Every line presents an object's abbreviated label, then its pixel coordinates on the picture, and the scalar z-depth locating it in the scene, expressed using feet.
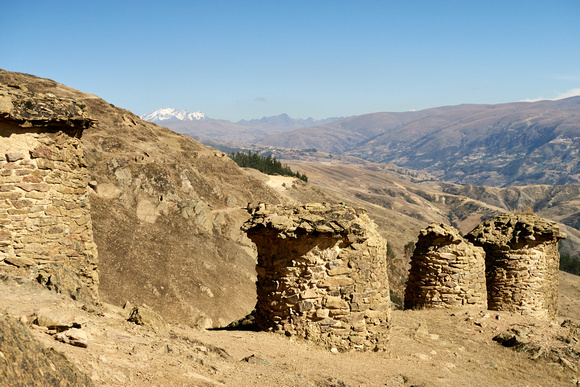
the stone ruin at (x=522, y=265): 53.26
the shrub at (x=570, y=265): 196.43
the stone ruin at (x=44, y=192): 28.48
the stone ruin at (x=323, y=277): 30.91
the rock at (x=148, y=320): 26.43
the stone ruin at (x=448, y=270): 47.73
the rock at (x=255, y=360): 25.14
